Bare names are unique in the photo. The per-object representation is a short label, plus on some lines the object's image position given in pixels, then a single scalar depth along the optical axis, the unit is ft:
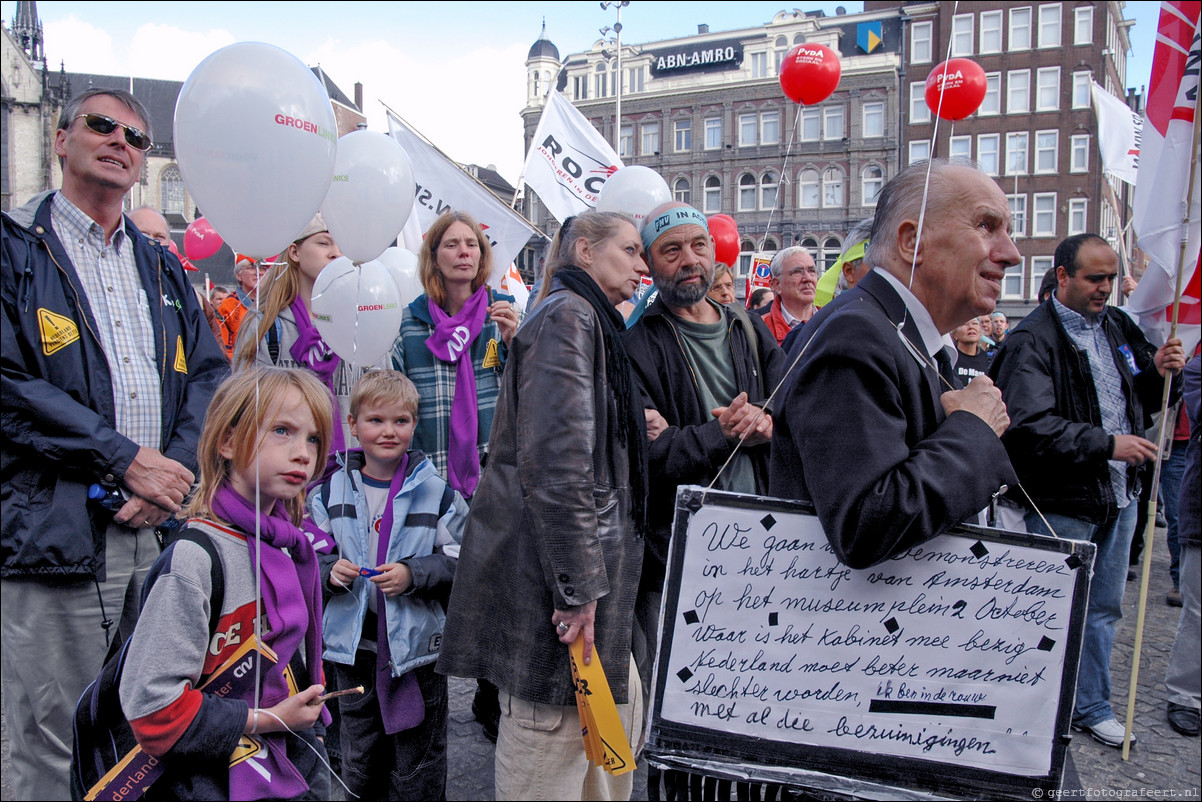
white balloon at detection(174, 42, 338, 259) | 7.56
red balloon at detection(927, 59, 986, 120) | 25.92
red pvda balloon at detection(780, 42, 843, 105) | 26.96
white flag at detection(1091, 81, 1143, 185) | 25.54
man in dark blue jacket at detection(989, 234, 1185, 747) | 11.95
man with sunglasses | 7.81
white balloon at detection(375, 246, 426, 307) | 16.03
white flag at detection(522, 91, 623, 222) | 22.76
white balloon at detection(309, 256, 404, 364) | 11.32
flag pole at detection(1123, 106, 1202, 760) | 8.17
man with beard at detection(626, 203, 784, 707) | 8.96
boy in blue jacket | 8.88
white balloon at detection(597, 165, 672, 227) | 14.66
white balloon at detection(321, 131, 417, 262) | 11.34
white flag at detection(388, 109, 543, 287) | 18.52
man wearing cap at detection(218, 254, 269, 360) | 16.77
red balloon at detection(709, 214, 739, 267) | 23.43
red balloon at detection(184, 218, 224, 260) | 32.45
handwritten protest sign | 5.32
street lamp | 63.00
